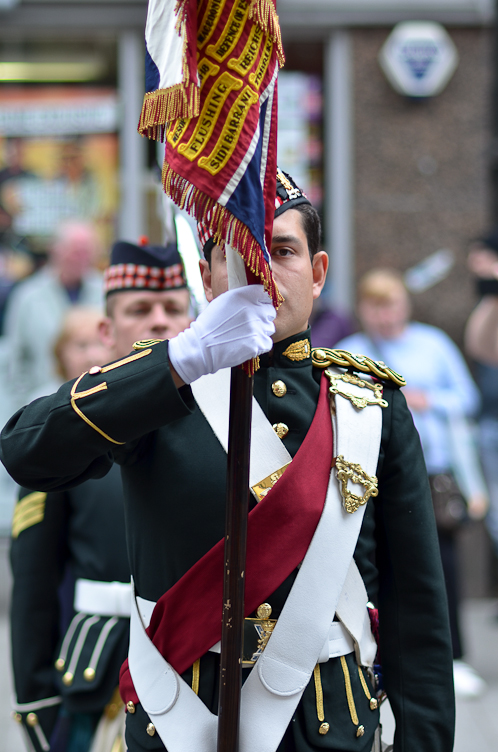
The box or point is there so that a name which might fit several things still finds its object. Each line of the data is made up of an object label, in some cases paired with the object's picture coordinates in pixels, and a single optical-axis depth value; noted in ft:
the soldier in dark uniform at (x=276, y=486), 11.93
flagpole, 11.98
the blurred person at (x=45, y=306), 44.14
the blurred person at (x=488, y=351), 35.12
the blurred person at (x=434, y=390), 34.55
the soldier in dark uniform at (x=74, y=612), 18.04
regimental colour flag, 11.17
